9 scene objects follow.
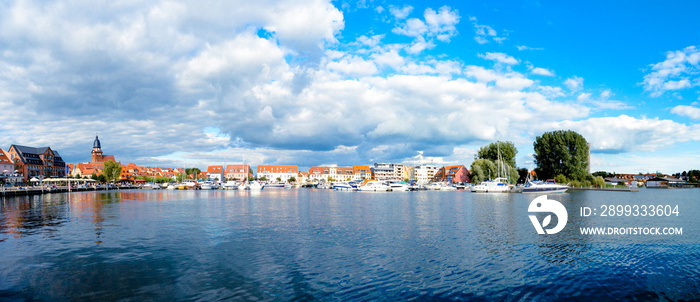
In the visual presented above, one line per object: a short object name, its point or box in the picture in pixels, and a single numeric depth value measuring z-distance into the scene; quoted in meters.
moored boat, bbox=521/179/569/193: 71.51
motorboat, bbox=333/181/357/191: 107.68
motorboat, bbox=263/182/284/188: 155.25
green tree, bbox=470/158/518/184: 100.93
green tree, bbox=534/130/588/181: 91.94
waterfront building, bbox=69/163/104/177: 163.32
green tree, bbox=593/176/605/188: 93.81
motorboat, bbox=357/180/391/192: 100.15
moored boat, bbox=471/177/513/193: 82.00
